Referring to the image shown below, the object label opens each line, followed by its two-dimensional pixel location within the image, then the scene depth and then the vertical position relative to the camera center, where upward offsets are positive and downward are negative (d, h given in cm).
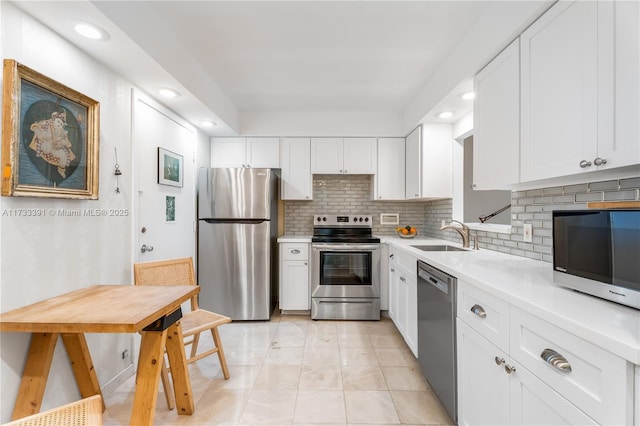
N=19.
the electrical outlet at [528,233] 179 -13
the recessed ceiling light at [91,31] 142 +94
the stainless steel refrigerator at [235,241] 312 -31
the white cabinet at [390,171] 353 +53
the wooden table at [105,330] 115 -57
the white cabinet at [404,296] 224 -75
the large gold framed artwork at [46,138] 124 +38
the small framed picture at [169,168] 242 +41
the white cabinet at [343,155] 354 +73
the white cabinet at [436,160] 299 +57
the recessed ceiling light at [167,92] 221 +96
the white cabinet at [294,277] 331 -76
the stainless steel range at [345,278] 321 -75
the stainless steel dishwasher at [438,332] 155 -74
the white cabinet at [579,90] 97 +50
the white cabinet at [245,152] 353 +76
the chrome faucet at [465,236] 247 -20
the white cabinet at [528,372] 72 -52
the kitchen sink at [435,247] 269 -33
